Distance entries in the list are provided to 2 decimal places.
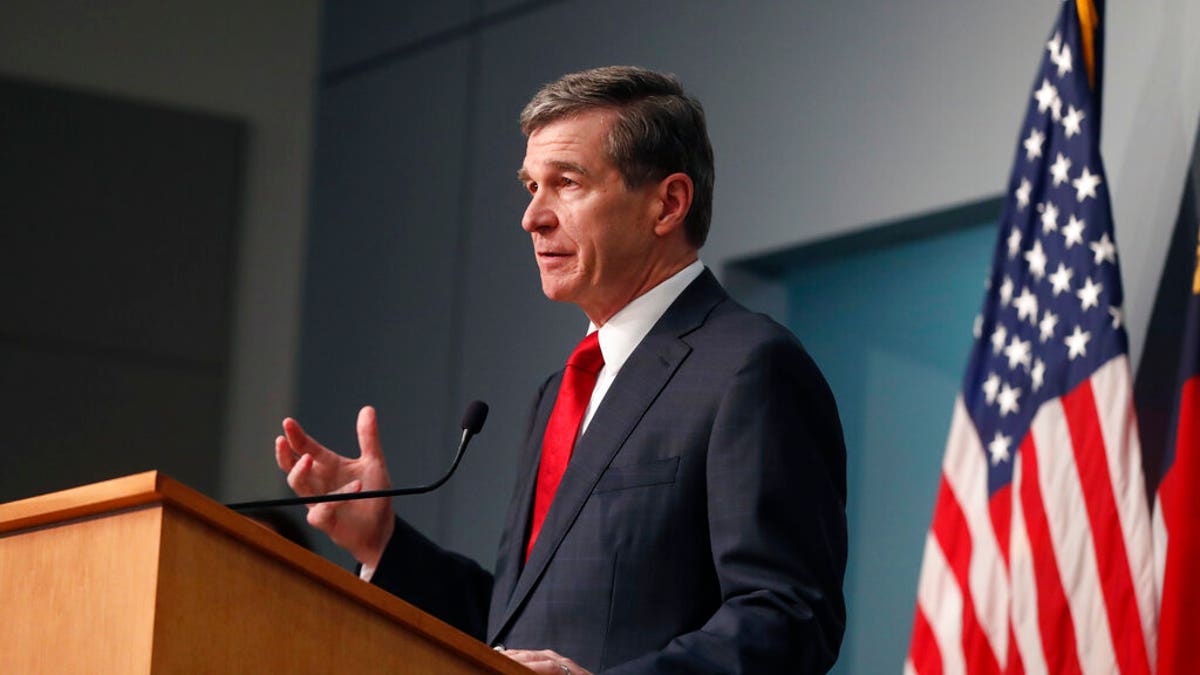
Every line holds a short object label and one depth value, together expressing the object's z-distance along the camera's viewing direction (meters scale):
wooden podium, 5.88
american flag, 7.20
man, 6.27
